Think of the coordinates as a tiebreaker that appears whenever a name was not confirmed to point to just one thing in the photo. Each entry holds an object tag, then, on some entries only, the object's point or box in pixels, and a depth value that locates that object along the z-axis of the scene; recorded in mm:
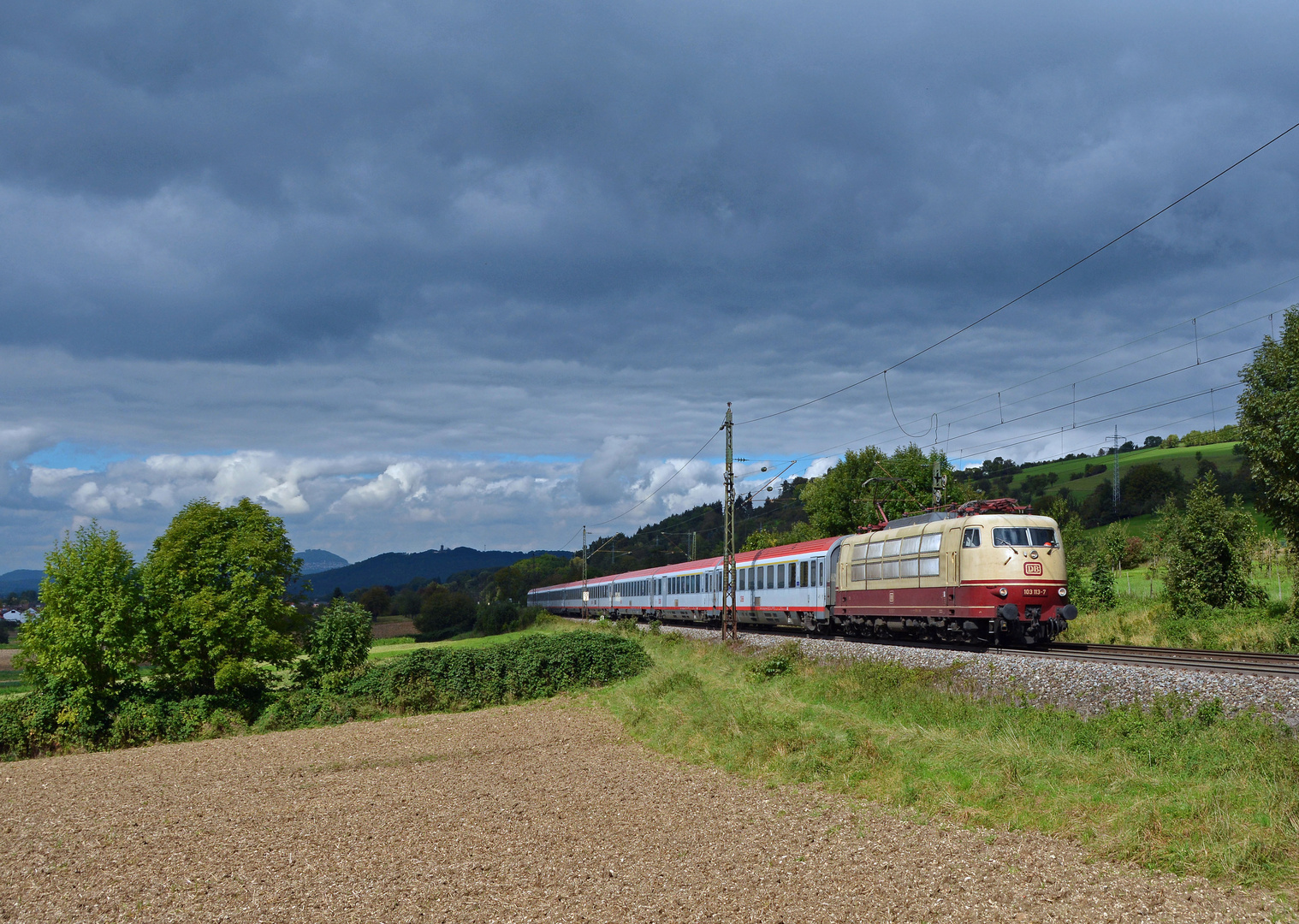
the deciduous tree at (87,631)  28609
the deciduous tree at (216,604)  30297
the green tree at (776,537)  87488
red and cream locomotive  23859
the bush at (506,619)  88562
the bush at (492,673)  29047
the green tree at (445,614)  101688
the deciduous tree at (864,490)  74188
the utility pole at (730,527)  33719
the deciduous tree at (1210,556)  34094
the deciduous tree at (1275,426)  29578
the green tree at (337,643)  30953
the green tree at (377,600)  128000
